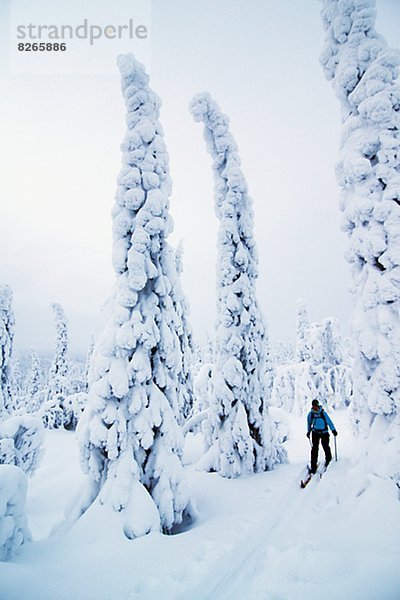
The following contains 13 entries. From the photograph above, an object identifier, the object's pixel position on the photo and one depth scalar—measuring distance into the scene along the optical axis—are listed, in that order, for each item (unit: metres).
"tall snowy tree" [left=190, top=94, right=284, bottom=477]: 10.27
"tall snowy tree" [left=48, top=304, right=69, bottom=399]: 30.25
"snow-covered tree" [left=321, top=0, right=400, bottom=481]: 5.44
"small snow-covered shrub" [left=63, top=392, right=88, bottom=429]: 26.17
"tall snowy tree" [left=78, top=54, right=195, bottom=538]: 5.93
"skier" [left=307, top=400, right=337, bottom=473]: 8.18
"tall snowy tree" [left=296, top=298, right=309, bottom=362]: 28.48
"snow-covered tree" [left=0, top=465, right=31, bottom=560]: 4.67
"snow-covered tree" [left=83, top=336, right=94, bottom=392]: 39.06
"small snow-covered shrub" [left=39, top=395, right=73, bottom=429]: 25.73
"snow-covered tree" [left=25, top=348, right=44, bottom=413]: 38.62
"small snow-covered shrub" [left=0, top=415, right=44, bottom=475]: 9.92
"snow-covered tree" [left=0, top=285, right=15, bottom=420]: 18.27
